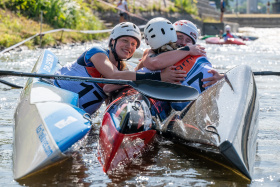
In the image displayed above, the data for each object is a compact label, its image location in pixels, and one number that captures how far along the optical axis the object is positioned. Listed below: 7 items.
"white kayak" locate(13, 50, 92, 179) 6.70
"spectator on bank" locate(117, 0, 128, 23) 40.96
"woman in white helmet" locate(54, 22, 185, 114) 9.37
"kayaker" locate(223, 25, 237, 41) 37.64
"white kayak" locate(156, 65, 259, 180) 6.67
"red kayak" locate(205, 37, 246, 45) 37.27
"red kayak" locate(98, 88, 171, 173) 7.04
